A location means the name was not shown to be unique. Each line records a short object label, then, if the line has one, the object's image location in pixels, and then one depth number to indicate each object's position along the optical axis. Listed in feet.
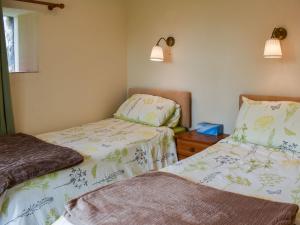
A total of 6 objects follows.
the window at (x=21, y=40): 9.27
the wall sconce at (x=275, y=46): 7.79
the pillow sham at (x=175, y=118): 10.28
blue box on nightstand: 9.25
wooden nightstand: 8.63
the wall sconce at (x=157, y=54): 10.11
